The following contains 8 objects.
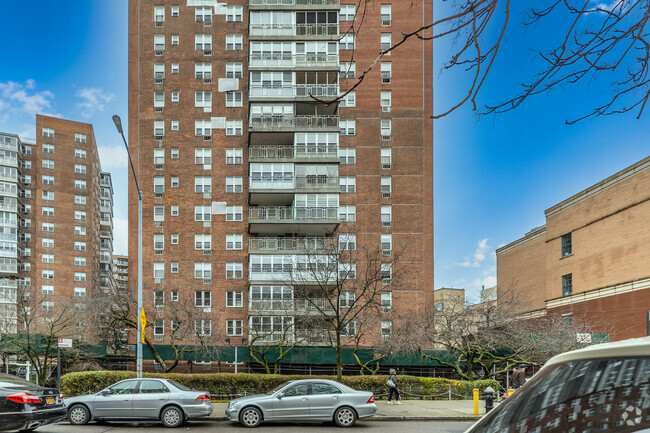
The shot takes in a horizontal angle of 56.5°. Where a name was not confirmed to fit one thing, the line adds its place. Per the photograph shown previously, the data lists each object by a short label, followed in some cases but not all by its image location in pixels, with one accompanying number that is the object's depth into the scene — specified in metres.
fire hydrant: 18.18
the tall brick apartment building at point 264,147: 50.97
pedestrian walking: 25.16
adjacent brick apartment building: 86.69
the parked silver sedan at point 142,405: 17.66
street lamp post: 20.10
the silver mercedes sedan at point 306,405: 17.91
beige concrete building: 40.78
